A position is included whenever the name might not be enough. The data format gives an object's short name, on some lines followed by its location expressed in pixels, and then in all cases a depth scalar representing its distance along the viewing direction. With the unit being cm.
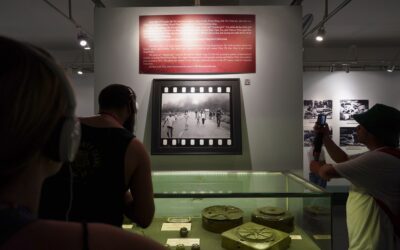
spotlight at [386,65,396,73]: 828
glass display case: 176
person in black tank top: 160
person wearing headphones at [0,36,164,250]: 55
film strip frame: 321
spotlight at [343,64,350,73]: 835
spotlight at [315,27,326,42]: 447
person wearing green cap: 196
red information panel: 330
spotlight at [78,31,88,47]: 455
